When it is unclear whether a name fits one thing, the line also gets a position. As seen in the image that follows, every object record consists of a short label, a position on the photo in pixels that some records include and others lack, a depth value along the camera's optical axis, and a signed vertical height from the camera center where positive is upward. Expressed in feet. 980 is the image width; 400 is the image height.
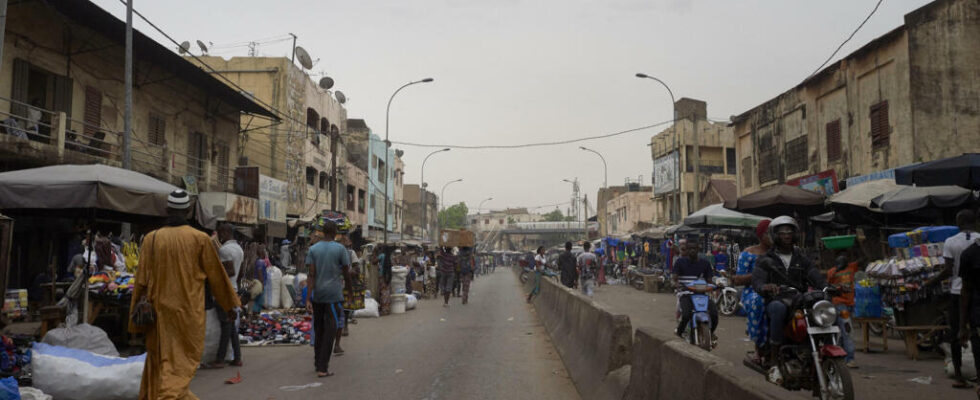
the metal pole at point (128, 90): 47.85 +10.66
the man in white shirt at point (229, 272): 28.27 -1.03
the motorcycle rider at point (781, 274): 19.03 -0.67
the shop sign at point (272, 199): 89.56 +6.27
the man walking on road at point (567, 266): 62.69 -1.55
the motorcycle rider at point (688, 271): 29.96 -0.93
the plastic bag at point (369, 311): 53.16 -4.75
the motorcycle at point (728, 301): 56.39 -4.16
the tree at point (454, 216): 399.85 +18.05
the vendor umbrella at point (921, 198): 37.06 +2.81
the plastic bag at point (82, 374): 20.40 -3.73
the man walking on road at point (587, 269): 62.54 -1.82
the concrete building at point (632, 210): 209.15 +12.07
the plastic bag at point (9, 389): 16.76 -3.42
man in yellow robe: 17.25 -1.16
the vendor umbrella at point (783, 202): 45.11 +3.06
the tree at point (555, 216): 535.43 +24.61
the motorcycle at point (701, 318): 28.94 -2.82
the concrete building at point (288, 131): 108.27 +18.52
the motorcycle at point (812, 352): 17.54 -2.61
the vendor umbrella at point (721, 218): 60.34 +2.66
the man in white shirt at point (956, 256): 22.48 -0.17
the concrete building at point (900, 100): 62.80 +14.40
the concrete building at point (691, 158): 163.84 +21.38
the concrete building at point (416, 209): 291.99 +16.60
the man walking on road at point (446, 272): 68.59 -2.41
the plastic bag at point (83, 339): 22.22 -2.97
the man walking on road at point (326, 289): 26.61 -1.63
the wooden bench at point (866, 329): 32.65 -3.68
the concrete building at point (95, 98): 52.54 +13.70
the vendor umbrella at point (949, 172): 37.96 +4.33
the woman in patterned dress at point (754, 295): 20.54 -1.36
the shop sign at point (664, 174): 164.83 +17.93
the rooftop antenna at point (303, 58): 112.16 +30.16
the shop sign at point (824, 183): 67.00 +6.46
